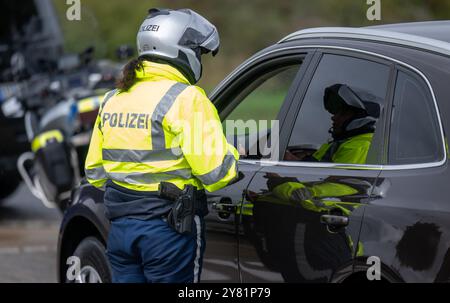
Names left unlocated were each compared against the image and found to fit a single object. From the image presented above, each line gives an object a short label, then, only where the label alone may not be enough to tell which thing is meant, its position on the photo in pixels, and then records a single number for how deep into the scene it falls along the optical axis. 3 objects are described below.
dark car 7.39
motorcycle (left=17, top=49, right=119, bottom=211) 19.84
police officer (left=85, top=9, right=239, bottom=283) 8.62
